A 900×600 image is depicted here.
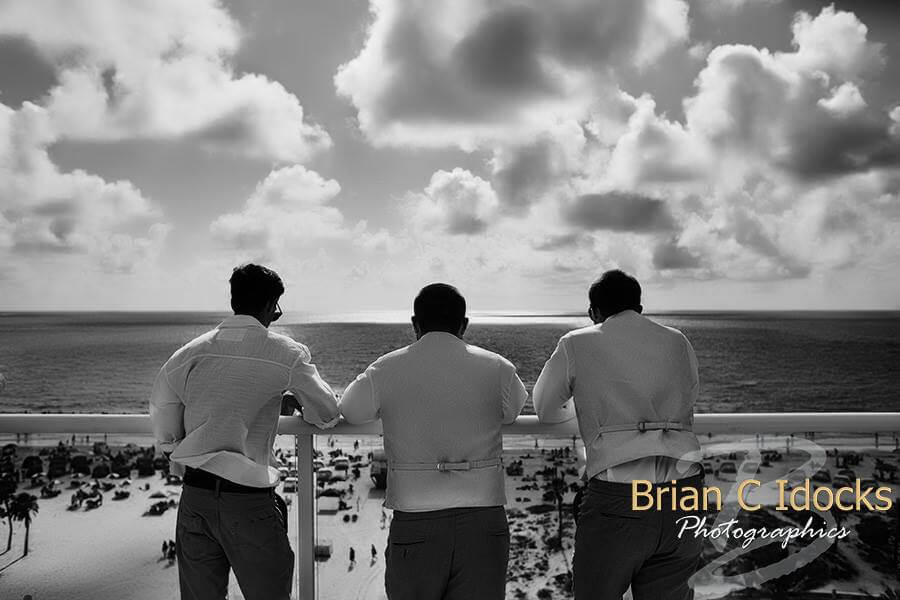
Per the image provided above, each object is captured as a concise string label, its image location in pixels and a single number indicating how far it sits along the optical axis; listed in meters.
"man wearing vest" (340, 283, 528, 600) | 2.05
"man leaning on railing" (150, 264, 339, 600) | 2.04
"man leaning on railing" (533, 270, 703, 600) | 2.11
